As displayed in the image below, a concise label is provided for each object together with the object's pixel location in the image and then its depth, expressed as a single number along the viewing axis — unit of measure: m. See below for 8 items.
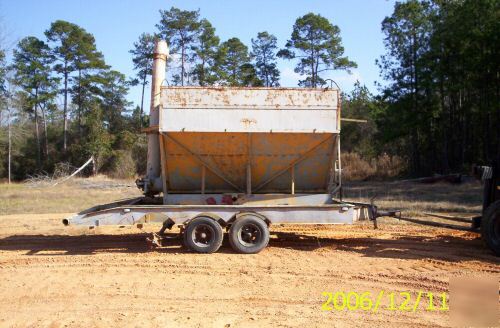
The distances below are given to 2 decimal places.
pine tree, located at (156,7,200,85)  43.81
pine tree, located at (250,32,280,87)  47.81
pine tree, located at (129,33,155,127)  48.47
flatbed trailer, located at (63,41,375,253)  9.18
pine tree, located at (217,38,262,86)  44.56
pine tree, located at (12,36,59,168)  45.69
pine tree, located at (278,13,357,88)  42.34
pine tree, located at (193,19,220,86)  44.03
